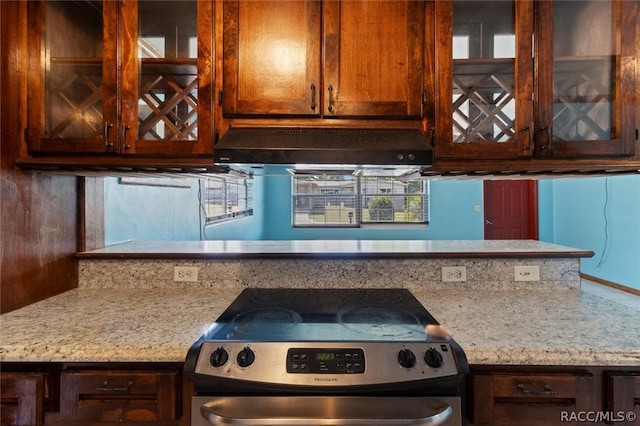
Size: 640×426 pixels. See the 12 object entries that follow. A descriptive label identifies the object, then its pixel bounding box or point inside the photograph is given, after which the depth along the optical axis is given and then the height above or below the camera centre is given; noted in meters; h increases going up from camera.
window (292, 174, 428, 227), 6.24 +0.16
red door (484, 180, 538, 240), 5.58 +0.00
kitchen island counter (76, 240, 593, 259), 1.59 -0.20
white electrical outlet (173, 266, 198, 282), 1.63 -0.30
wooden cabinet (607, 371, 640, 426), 0.99 -0.57
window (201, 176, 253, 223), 3.57 +0.15
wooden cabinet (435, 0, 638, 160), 1.29 +0.53
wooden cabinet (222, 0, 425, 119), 1.32 +0.62
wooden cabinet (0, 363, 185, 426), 1.01 -0.56
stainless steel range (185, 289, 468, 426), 0.95 -0.49
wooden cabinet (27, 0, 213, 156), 1.31 +0.55
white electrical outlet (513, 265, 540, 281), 1.59 -0.31
